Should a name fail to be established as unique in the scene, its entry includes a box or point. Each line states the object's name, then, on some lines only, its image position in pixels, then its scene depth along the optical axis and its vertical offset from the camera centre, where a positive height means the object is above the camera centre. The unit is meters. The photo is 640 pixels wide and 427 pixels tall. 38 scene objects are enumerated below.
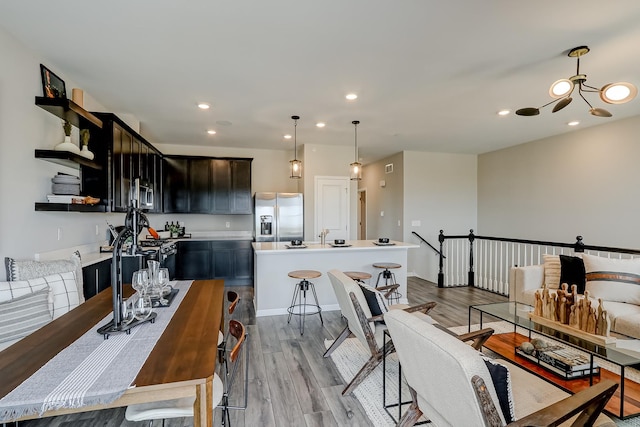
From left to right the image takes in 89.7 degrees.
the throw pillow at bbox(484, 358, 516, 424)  1.24 -0.67
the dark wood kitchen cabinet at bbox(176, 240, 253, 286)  6.06 -0.87
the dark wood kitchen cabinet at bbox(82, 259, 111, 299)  3.24 -0.67
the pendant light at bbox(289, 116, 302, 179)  4.80 +0.77
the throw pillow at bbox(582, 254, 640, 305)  3.43 -0.70
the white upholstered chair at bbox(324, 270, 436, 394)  2.41 -0.82
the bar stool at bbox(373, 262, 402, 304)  4.53 -0.87
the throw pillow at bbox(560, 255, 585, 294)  3.83 -0.68
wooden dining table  1.14 -0.58
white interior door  6.57 +0.20
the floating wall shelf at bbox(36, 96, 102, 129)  2.88 +1.00
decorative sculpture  2.39 -0.77
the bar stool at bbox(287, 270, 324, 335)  3.96 -1.13
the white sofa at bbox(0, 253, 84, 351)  2.10 -0.58
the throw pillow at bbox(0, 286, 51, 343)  2.06 -0.67
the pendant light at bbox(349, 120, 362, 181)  5.00 +0.75
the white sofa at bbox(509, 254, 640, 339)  3.08 -0.81
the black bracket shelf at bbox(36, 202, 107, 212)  2.92 +0.08
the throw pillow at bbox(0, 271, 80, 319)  2.25 -0.55
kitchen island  4.41 -0.71
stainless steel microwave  4.76 +0.36
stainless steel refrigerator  6.30 -0.03
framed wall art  3.02 +1.29
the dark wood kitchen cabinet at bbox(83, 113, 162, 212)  3.71 +0.66
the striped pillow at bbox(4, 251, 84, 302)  2.54 -0.44
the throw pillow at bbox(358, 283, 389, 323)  2.52 -0.68
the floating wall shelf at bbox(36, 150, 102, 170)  2.92 +0.55
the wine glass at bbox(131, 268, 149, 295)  1.82 -0.37
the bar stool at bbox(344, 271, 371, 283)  4.08 -0.78
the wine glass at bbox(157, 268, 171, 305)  2.05 -0.43
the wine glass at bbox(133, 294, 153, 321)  1.73 -0.52
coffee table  1.93 -1.08
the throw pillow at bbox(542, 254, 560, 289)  4.11 -0.73
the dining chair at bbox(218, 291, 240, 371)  2.08 -0.85
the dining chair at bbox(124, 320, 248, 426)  1.43 -0.88
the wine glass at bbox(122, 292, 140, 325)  1.66 -0.52
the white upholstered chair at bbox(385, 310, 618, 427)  1.20 -0.74
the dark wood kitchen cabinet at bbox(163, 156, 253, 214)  6.33 +0.62
